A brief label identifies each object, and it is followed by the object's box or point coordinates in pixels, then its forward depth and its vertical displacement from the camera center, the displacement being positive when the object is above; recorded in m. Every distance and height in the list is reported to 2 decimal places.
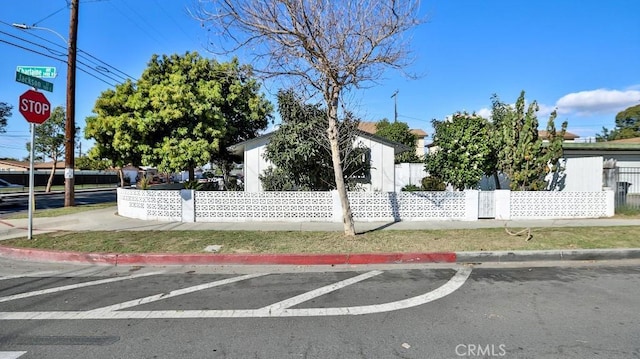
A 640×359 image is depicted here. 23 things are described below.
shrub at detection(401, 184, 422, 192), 13.06 -0.26
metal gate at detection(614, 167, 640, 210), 12.89 -0.58
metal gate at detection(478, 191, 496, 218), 11.47 -0.69
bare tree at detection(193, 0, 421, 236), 7.63 +2.66
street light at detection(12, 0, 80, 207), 15.11 +3.10
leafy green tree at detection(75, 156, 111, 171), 39.56 +1.51
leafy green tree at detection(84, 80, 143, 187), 12.39 +1.58
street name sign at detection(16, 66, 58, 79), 8.82 +2.45
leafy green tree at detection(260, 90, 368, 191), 12.02 +0.86
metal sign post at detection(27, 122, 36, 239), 8.62 -0.09
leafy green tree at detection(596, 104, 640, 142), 55.78 +8.91
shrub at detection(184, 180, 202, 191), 13.80 -0.22
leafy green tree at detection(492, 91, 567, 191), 12.44 +1.03
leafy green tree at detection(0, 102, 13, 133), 32.41 +5.32
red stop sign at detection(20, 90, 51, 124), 8.54 +1.59
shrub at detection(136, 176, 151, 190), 14.42 -0.21
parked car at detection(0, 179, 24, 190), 30.79 -0.61
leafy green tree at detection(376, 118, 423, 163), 30.27 +3.80
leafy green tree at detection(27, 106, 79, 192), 30.86 +3.38
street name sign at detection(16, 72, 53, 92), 8.53 +2.17
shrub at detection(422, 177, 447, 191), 12.84 -0.14
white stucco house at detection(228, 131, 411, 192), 13.73 +0.65
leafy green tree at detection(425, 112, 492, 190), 12.12 +0.90
